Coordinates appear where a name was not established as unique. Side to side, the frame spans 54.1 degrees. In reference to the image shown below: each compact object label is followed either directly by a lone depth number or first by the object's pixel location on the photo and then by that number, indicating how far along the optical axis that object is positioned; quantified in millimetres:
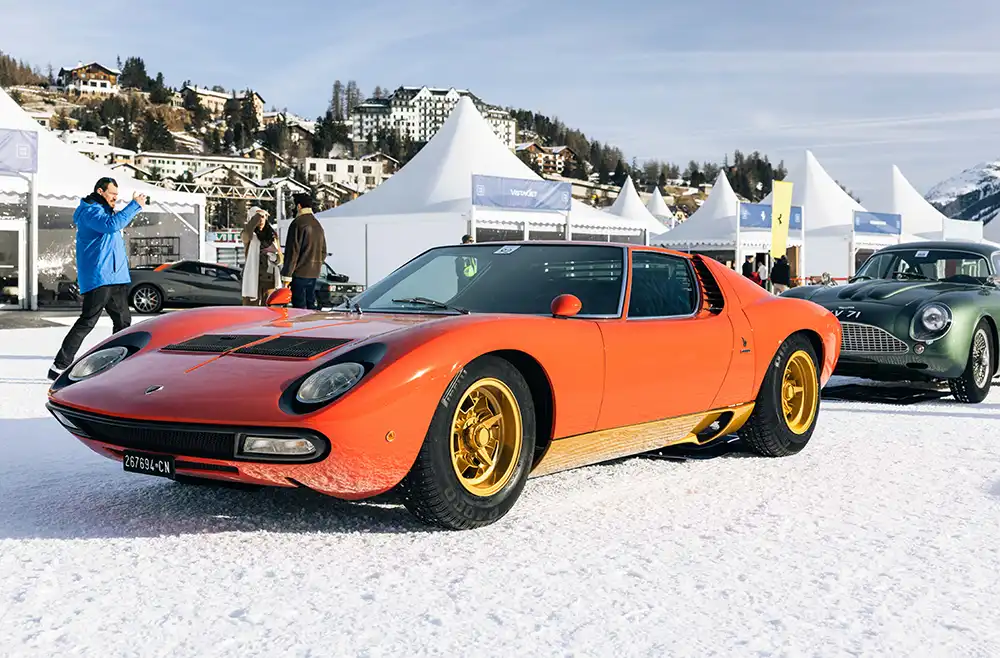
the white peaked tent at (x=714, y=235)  34344
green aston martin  7488
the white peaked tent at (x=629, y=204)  60375
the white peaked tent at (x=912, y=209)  47844
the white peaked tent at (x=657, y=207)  74938
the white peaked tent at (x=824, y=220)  37938
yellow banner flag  21156
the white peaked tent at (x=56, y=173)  19141
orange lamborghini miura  3197
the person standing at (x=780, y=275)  22766
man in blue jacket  7629
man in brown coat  9109
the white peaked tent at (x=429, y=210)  26969
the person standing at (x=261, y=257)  9750
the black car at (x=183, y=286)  19281
